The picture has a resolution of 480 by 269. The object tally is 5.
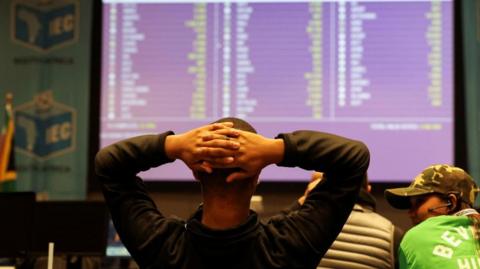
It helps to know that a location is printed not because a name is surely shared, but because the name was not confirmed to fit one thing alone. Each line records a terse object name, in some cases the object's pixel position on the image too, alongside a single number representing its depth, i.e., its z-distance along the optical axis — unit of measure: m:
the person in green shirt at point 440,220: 2.16
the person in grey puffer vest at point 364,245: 2.82
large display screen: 5.04
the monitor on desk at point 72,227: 3.78
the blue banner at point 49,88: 5.28
